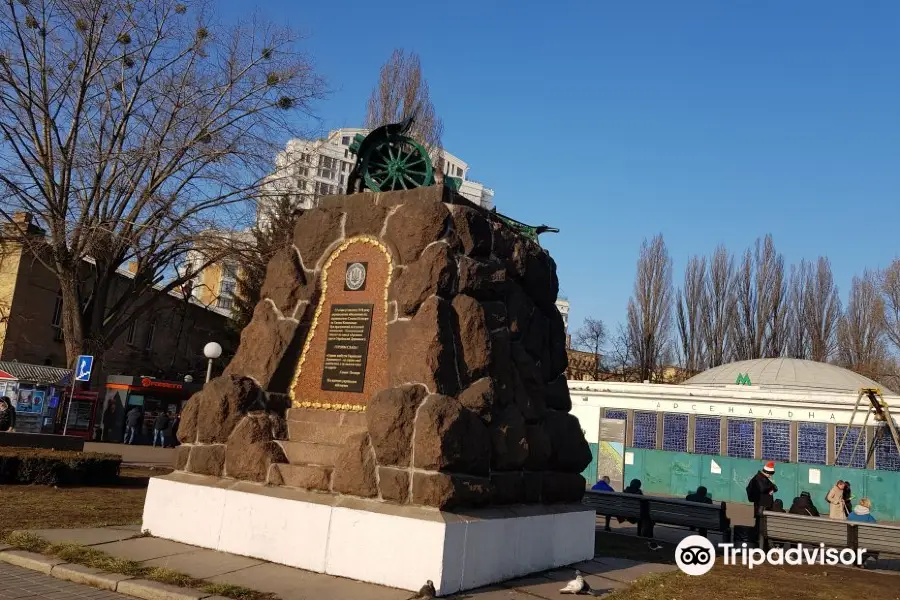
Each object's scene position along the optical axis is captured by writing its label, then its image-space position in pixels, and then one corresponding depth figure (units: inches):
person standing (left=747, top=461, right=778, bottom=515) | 429.4
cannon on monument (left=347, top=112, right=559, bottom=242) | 331.3
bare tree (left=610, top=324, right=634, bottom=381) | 1545.3
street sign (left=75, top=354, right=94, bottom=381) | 584.4
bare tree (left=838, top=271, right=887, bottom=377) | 1555.1
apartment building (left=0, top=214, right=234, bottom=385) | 1057.5
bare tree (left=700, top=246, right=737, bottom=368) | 1605.6
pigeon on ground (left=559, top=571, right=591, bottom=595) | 240.7
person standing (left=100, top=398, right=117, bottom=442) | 993.5
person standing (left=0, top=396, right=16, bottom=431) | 611.5
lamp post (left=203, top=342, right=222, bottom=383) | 672.4
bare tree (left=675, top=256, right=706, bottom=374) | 1619.1
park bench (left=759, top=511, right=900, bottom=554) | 366.6
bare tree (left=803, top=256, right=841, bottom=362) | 1589.6
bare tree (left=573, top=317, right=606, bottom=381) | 1685.7
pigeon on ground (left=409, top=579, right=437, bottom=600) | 216.1
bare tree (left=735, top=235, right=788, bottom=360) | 1584.6
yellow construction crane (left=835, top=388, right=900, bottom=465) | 805.2
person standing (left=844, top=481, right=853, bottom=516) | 488.7
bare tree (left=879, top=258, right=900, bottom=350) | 1493.6
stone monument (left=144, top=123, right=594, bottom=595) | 239.3
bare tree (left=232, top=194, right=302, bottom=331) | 736.3
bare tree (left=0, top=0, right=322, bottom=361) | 641.0
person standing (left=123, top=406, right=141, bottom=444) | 949.8
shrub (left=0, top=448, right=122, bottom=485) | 438.3
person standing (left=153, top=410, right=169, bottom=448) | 958.4
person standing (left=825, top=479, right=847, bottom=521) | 477.1
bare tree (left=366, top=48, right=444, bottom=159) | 1081.4
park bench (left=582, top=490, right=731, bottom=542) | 423.5
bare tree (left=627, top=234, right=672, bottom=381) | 1552.7
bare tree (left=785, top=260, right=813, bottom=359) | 1587.6
